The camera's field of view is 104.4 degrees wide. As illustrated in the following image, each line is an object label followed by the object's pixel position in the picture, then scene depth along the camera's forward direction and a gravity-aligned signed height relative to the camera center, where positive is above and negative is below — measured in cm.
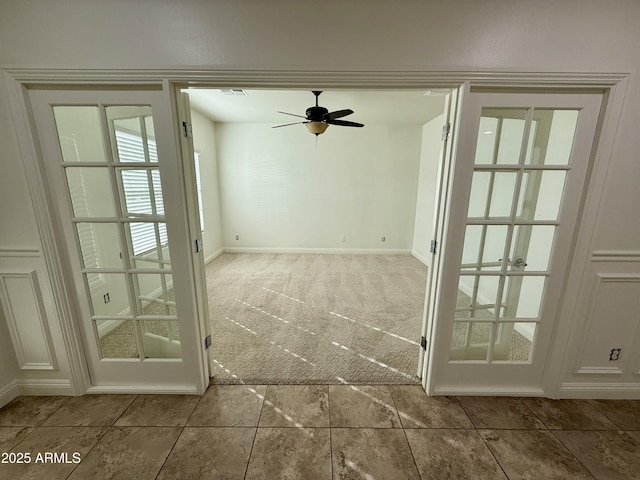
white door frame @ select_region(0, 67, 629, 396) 142 +62
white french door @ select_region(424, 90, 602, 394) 153 -30
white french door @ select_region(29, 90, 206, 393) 153 -28
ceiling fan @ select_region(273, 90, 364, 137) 309 +90
